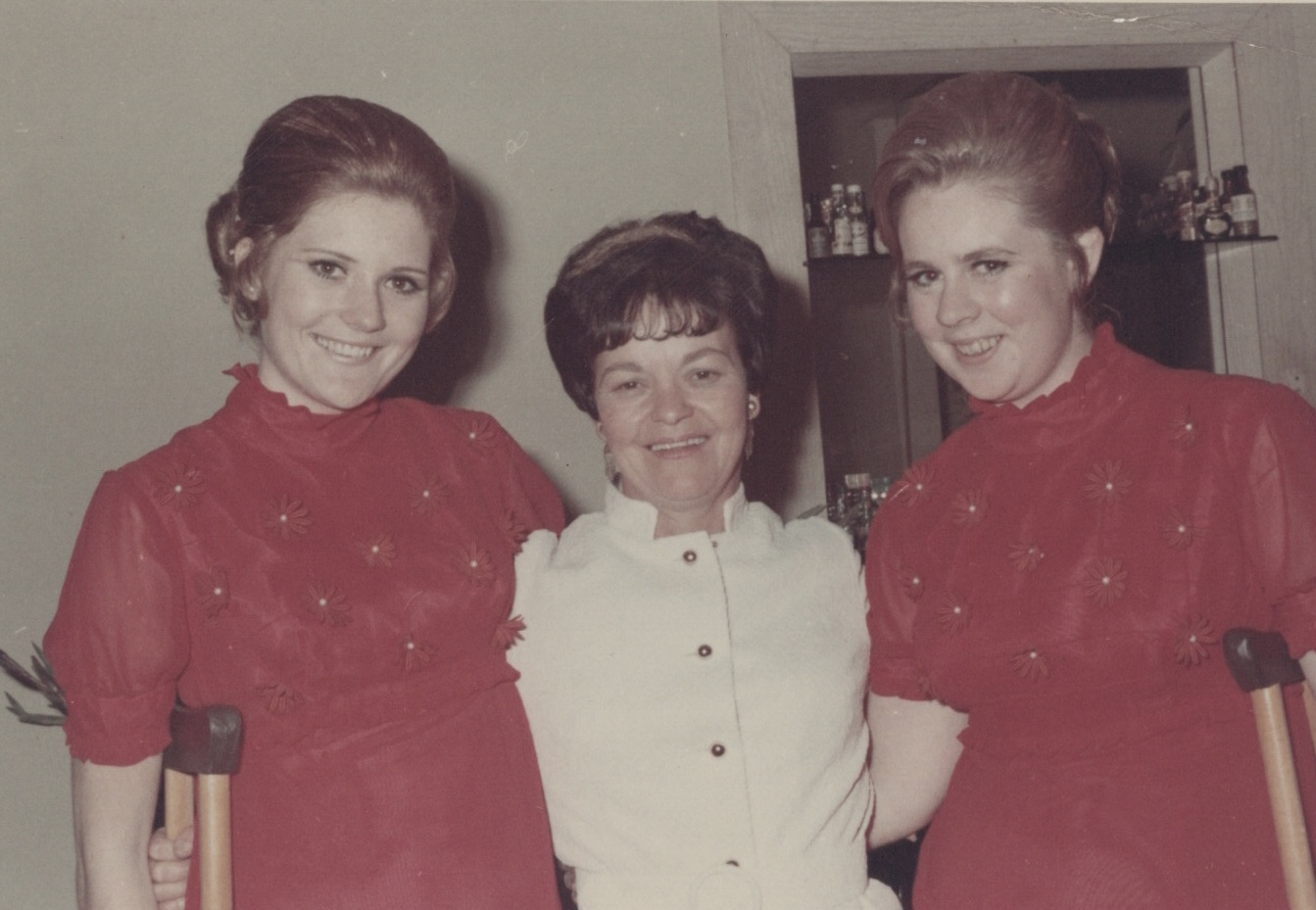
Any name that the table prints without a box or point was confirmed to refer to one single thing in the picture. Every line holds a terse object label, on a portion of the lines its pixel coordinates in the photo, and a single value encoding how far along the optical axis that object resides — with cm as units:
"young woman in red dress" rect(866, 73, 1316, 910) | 156
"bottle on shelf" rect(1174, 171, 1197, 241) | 340
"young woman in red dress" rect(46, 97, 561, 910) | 157
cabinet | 435
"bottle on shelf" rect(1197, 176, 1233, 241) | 330
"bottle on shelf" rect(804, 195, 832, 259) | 324
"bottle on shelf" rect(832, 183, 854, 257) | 332
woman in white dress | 174
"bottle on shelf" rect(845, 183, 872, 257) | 332
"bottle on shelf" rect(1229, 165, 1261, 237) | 327
